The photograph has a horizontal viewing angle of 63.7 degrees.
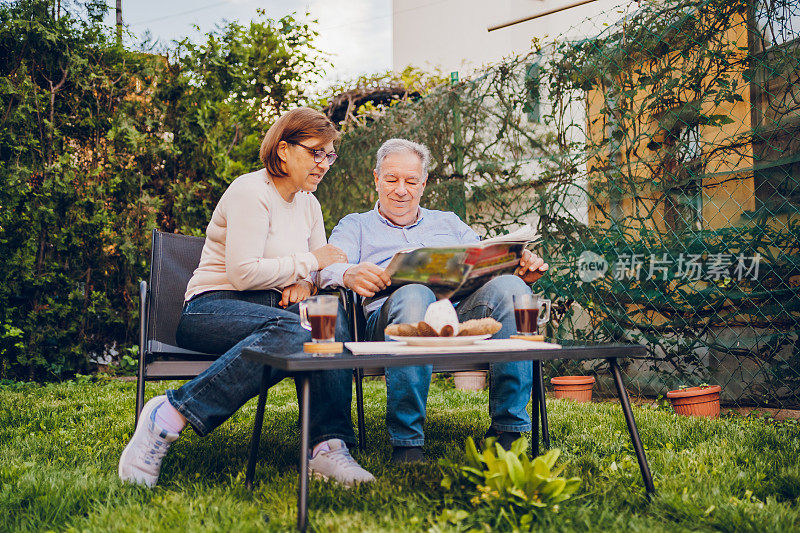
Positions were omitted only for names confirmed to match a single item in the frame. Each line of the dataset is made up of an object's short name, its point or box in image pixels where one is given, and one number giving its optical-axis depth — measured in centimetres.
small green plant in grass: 145
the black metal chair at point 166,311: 209
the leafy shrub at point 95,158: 435
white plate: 155
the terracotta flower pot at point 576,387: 357
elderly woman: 177
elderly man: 200
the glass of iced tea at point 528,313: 182
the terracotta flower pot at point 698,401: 300
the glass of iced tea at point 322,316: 158
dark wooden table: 126
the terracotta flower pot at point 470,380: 420
